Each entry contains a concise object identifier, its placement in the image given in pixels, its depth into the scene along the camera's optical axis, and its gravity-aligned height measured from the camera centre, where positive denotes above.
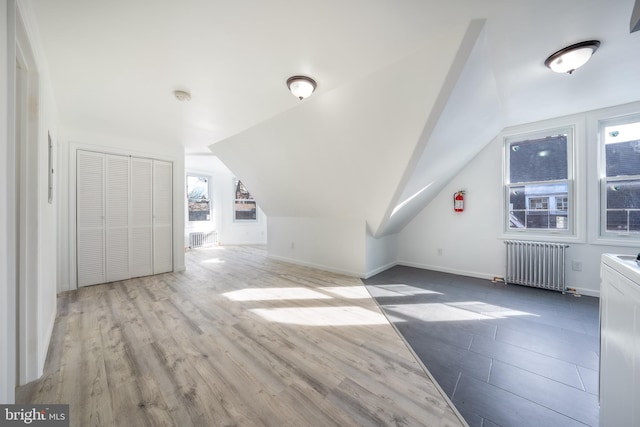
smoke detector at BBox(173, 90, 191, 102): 2.47 +1.33
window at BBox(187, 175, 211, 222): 7.28 +0.48
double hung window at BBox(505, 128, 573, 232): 3.44 +0.52
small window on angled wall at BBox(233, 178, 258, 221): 7.95 +0.24
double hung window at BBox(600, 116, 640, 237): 2.98 +0.49
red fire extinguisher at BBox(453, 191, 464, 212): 4.21 +0.22
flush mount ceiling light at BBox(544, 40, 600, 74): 1.81 +1.32
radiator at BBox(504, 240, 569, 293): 3.30 -0.79
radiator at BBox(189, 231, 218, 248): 7.11 -0.86
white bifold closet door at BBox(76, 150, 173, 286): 3.55 -0.08
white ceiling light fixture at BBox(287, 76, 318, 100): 2.21 +1.28
